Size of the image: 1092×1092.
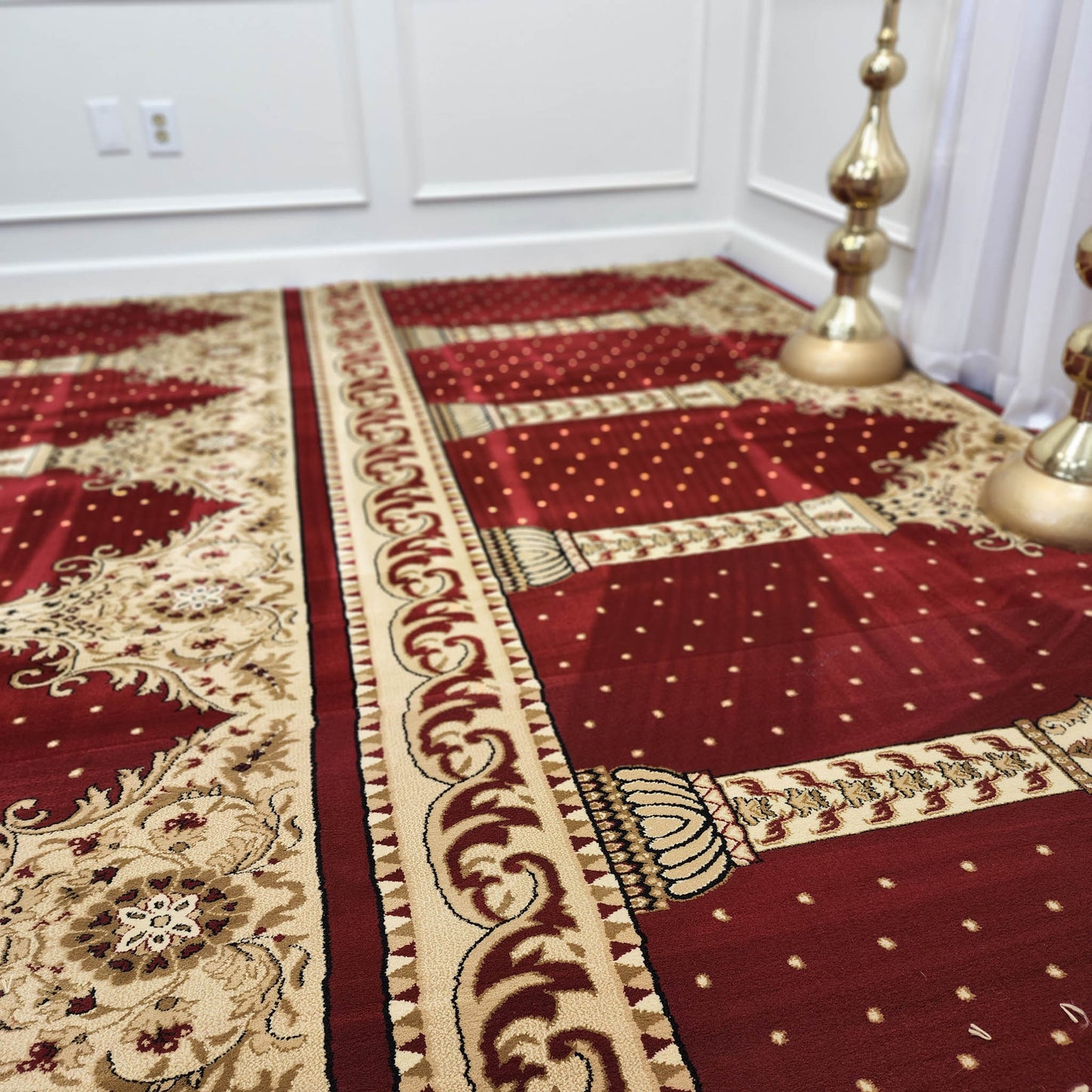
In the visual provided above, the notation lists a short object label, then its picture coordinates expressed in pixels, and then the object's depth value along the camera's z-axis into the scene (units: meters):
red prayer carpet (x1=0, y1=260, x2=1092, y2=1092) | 0.75
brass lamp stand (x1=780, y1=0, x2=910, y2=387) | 1.83
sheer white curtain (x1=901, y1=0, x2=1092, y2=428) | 1.66
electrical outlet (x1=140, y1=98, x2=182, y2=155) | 2.59
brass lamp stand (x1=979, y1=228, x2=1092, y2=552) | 1.37
